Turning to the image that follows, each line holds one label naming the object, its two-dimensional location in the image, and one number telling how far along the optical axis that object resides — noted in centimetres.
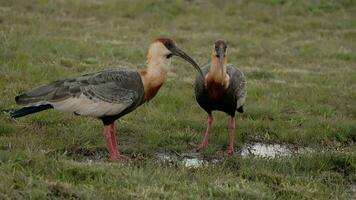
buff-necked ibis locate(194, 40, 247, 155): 1509
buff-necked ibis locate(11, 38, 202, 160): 1357
